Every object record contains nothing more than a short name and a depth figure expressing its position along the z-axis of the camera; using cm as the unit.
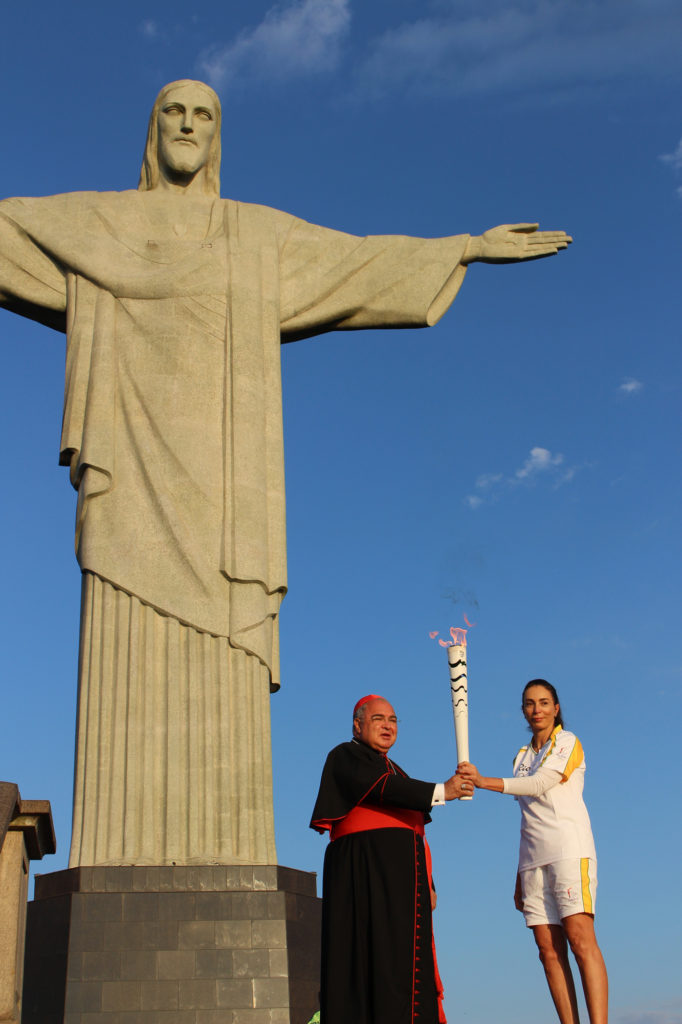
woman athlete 577
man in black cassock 541
